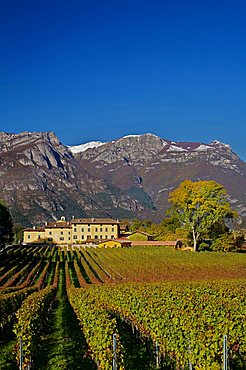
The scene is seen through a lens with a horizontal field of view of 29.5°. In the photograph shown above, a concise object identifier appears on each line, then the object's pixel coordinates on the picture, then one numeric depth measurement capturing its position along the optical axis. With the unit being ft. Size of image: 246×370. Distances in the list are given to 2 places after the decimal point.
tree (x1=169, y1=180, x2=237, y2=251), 243.19
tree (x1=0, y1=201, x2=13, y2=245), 301.02
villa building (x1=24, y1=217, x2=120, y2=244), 417.69
